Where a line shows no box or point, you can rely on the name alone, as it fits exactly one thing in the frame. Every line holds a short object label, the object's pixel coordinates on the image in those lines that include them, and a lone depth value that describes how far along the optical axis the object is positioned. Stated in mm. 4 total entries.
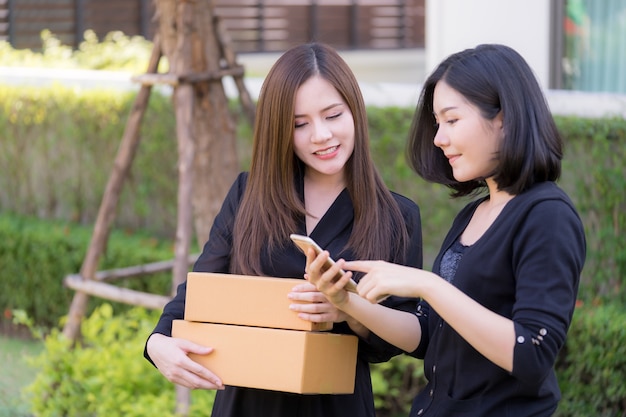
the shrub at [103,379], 6446
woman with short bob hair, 2925
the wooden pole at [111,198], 6955
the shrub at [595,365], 6245
